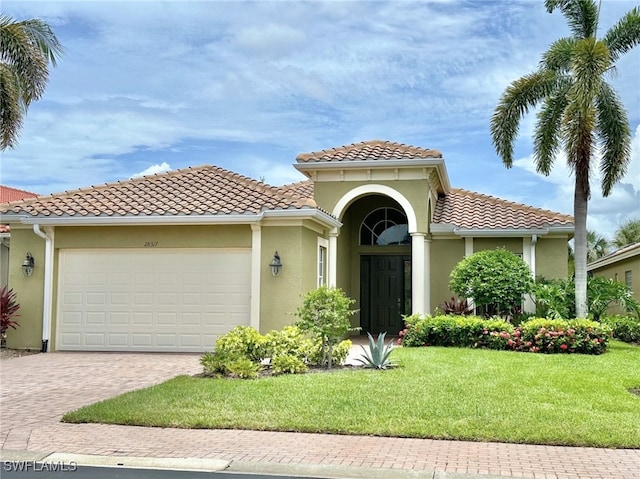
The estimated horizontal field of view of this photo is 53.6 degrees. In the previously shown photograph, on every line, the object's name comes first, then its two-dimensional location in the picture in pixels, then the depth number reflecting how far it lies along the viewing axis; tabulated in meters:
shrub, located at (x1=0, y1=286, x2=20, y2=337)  15.54
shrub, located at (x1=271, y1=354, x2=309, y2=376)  11.32
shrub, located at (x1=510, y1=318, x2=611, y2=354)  14.70
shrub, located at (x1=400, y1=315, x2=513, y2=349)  15.41
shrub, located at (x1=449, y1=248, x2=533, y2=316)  16.56
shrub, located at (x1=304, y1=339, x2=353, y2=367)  12.23
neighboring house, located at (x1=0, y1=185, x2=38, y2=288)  19.79
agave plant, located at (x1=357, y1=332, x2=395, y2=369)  11.76
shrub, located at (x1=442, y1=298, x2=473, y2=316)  17.78
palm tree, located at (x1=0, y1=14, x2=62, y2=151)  15.31
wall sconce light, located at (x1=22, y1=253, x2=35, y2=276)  16.00
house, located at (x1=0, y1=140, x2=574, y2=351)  15.16
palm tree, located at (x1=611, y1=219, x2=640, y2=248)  45.38
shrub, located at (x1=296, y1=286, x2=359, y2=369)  11.85
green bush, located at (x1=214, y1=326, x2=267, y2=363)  11.59
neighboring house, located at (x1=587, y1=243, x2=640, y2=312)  25.53
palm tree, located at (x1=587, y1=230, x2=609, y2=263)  47.79
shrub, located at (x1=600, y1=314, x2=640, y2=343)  18.25
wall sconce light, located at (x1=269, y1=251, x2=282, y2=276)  15.02
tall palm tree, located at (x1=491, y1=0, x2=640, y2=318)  16.86
